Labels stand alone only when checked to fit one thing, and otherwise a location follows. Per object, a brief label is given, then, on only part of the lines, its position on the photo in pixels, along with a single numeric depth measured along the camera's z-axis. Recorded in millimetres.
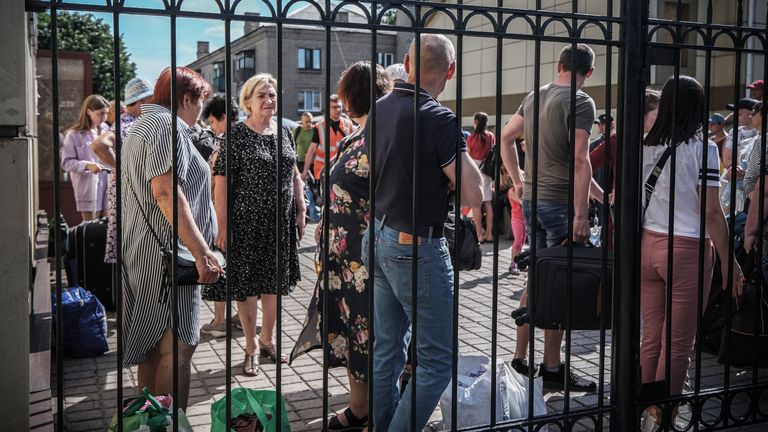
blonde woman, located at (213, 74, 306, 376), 5594
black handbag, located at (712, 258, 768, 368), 4946
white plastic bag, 3904
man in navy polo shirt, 3492
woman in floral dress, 4289
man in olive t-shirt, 4938
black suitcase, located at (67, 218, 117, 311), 7332
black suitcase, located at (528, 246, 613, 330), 4020
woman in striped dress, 3797
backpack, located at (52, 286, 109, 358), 5859
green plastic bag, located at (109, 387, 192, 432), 3268
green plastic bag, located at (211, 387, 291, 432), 3564
